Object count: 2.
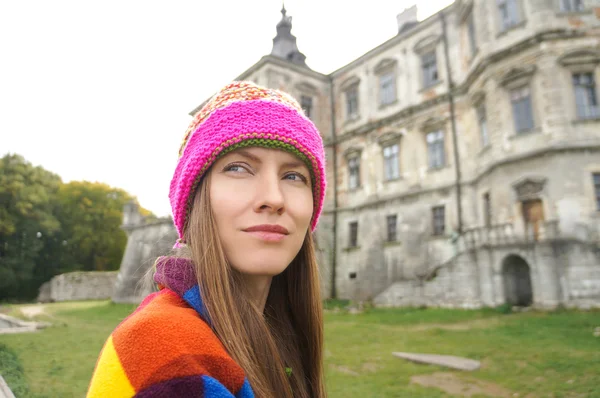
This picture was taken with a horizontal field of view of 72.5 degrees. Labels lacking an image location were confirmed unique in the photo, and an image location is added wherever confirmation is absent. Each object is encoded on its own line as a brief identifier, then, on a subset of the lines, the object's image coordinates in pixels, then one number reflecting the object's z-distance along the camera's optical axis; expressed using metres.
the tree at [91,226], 39.12
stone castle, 14.02
